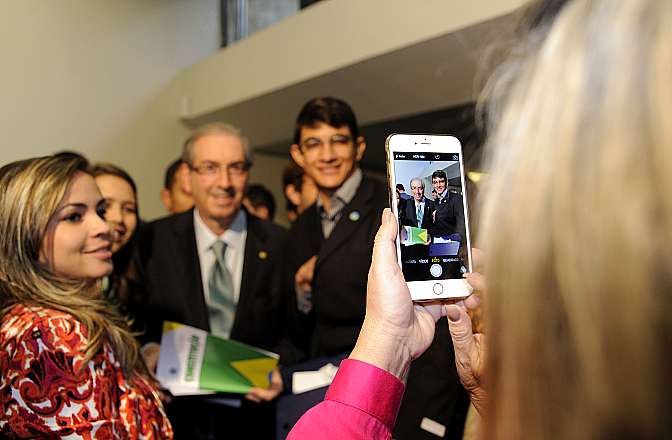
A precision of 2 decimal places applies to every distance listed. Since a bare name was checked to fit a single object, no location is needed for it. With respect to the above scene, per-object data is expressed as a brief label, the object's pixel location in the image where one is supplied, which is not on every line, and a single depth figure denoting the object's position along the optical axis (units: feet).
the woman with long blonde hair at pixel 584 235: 1.15
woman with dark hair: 7.14
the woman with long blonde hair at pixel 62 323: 3.91
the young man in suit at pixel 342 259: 4.98
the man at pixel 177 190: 11.02
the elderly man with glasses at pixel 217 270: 7.07
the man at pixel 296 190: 10.56
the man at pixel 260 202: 13.37
